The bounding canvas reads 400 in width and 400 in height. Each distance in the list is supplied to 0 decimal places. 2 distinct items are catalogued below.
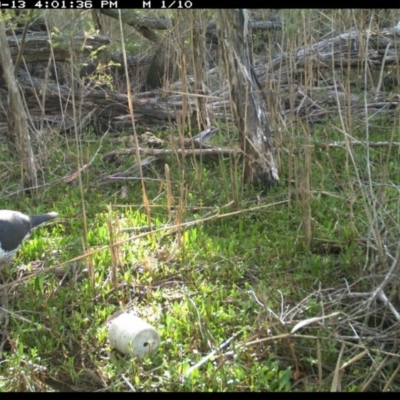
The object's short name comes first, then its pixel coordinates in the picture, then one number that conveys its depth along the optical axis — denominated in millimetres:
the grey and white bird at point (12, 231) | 3717
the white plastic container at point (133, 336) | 2990
